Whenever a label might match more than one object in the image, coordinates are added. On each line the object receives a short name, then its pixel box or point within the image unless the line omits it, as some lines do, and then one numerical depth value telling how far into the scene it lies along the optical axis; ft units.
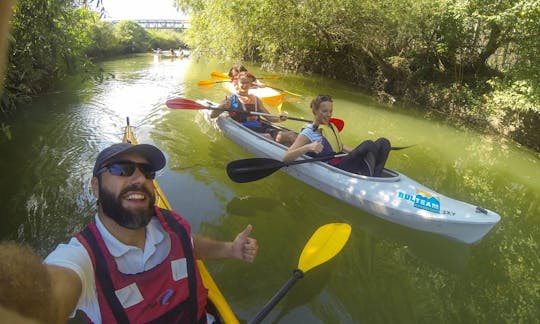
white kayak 12.56
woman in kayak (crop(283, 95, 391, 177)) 14.42
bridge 126.91
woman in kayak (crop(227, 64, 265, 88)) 26.03
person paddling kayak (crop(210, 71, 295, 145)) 21.17
